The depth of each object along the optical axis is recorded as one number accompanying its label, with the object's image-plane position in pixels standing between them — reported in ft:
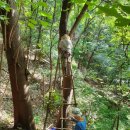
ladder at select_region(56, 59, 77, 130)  18.82
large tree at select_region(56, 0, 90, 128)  16.57
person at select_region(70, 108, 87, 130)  17.47
